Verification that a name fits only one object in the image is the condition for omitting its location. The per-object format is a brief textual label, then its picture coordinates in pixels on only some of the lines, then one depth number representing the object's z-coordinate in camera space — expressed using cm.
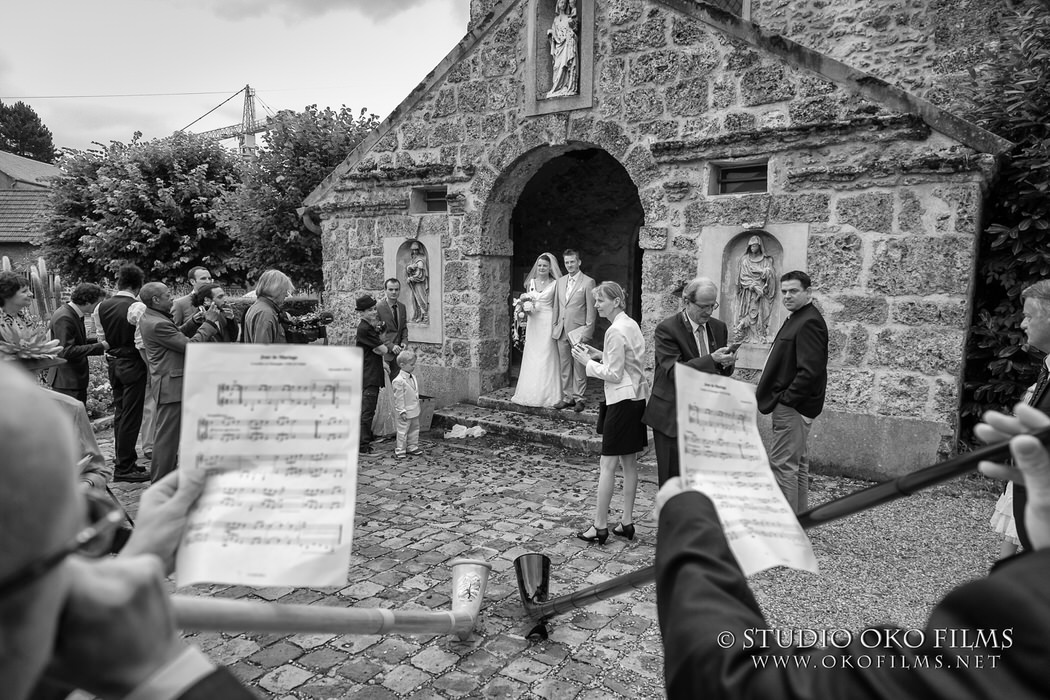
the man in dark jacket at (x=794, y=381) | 447
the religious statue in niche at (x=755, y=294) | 630
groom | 797
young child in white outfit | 699
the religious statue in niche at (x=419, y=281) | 862
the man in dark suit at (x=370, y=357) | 719
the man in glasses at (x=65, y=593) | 69
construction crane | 3182
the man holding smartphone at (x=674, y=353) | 448
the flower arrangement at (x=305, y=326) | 624
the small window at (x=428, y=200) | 859
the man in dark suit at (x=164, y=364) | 529
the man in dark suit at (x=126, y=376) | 616
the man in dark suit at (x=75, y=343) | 602
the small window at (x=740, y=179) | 643
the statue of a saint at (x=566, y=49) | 724
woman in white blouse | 465
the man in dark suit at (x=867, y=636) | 88
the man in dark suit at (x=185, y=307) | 693
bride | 802
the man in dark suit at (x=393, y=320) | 772
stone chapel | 568
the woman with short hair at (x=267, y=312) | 542
